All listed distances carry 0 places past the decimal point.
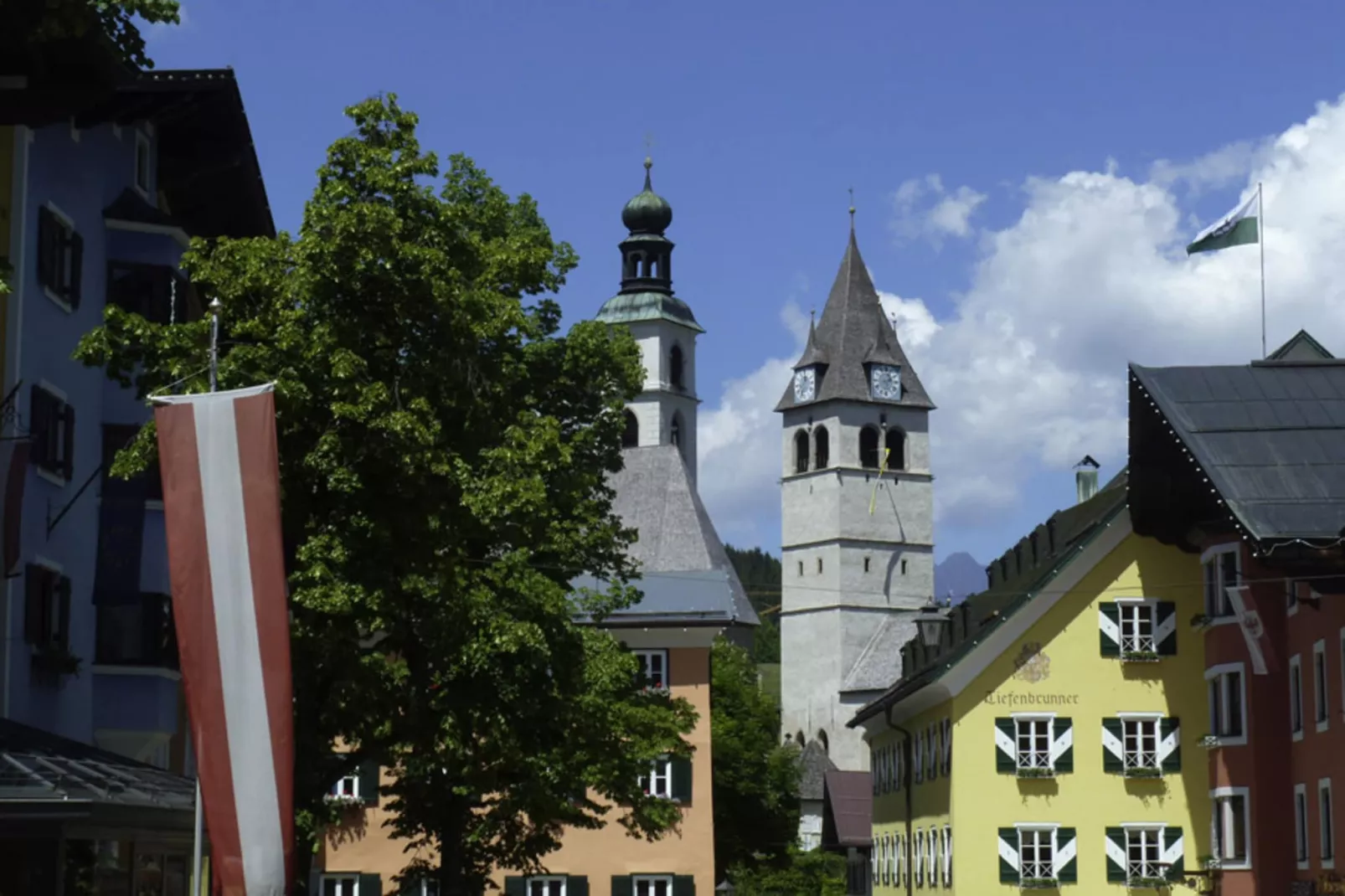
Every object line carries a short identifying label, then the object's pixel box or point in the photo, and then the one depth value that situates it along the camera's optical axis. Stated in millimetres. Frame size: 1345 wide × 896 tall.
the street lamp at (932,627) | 59250
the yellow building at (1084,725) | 47625
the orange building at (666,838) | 52875
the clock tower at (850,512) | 129500
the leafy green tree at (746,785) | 77000
